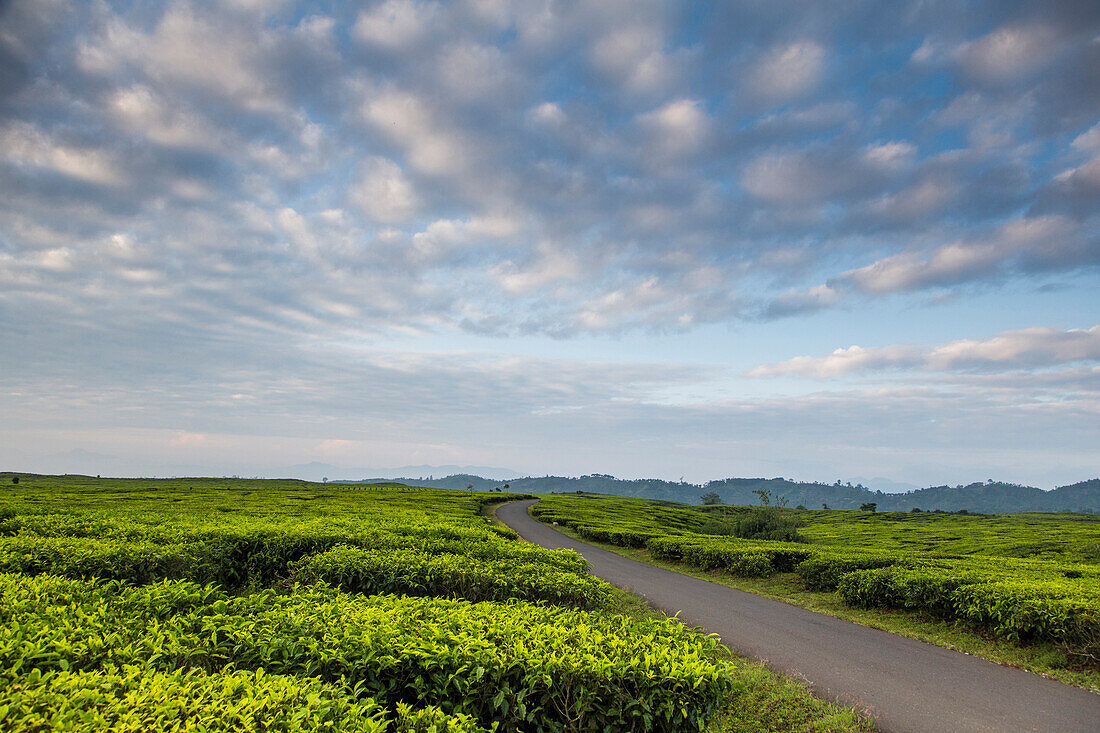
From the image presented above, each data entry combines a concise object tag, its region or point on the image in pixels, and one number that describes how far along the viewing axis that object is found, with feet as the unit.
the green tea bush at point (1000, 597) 31.01
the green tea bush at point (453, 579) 25.72
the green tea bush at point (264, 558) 25.45
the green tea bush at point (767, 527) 98.53
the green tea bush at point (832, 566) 52.81
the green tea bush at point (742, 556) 60.78
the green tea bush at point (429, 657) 13.33
